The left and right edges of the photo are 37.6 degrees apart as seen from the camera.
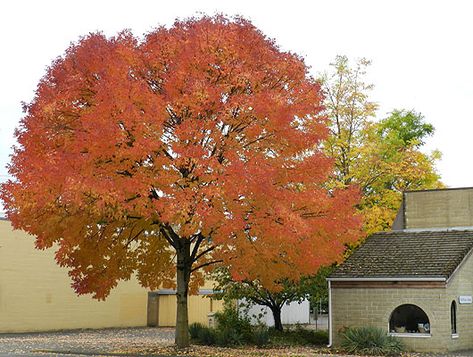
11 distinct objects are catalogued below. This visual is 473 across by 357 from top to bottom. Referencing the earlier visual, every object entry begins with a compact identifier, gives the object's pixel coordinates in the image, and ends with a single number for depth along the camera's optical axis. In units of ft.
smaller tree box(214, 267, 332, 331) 102.31
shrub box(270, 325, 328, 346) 98.99
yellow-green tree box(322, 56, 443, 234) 124.98
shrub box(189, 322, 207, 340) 98.04
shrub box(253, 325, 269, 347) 95.91
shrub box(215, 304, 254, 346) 95.66
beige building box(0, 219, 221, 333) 129.18
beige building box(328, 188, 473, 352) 84.89
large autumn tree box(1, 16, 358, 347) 68.49
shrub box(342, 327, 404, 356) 83.61
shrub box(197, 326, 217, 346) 96.02
